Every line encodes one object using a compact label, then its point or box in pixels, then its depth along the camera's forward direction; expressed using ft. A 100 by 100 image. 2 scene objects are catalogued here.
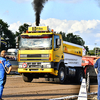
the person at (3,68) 33.22
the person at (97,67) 34.22
